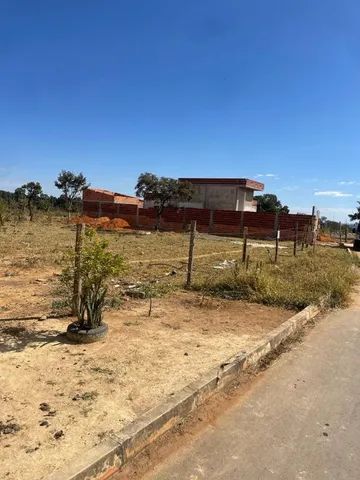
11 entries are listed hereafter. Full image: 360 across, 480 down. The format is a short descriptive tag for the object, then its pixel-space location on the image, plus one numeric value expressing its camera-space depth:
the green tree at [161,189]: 34.91
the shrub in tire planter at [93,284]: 5.72
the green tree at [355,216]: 56.66
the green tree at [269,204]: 72.31
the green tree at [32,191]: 38.59
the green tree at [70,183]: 48.31
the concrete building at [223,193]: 46.50
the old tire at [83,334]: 5.60
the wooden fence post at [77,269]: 6.05
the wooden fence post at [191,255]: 9.82
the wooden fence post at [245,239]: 12.38
